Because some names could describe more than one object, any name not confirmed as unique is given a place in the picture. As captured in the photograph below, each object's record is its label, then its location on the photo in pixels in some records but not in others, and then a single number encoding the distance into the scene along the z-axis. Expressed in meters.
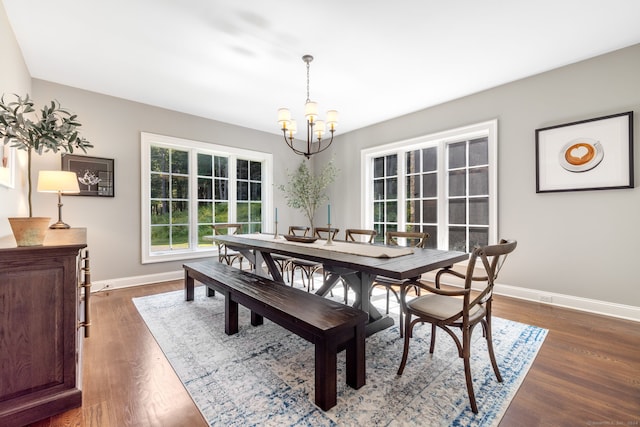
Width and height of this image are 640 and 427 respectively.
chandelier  2.74
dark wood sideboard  1.37
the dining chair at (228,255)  3.92
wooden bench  1.53
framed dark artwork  3.53
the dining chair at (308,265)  3.36
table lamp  2.75
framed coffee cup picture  2.72
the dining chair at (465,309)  1.51
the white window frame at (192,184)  4.05
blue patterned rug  1.47
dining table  1.79
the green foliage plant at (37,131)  1.52
